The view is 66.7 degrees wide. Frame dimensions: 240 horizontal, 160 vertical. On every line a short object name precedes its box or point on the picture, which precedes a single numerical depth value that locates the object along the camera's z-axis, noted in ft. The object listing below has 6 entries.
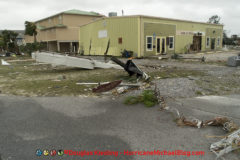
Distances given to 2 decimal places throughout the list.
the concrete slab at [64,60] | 38.06
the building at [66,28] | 115.14
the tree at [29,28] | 106.44
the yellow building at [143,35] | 69.15
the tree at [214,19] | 227.87
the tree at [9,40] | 109.46
